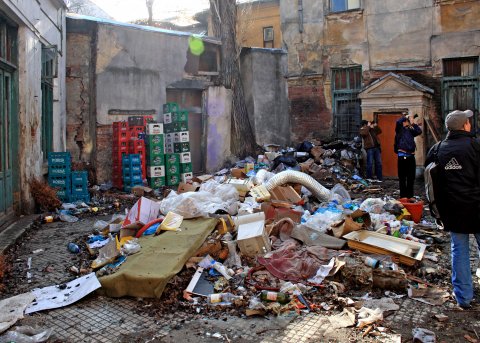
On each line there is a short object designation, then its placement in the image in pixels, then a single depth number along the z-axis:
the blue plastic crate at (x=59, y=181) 9.38
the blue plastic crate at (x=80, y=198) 9.53
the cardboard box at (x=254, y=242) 5.34
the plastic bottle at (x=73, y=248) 6.06
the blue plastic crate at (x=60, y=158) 9.45
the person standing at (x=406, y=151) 8.93
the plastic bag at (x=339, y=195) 8.36
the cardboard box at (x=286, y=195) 7.78
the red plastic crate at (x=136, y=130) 11.70
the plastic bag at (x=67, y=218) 8.09
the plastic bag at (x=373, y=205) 7.25
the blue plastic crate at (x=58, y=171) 9.41
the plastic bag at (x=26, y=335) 3.54
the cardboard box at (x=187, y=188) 8.85
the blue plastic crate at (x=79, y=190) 9.58
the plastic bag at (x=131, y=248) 5.39
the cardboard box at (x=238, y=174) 11.20
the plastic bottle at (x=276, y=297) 4.31
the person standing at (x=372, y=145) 12.08
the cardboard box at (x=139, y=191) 10.72
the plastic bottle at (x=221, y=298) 4.40
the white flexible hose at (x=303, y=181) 8.24
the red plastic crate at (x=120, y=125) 11.48
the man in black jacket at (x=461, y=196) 4.14
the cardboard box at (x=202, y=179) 10.64
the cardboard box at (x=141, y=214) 6.40
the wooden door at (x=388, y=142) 13.41
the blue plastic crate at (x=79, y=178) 9.59
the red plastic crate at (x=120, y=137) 11.46
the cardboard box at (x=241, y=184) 8.02
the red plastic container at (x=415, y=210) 7.37
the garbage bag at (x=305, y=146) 13.53
